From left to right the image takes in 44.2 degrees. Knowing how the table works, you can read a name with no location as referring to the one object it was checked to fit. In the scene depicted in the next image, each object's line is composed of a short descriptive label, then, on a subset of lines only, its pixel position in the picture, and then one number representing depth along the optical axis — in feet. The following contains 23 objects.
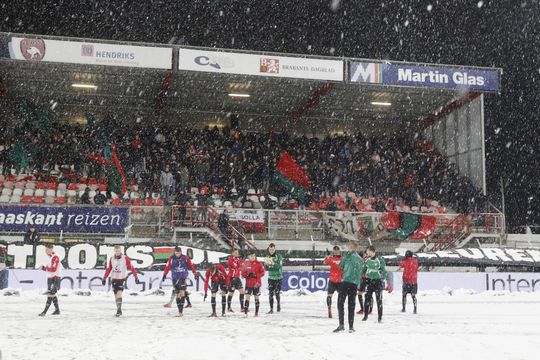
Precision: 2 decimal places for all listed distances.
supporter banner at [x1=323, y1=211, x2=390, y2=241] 92.12
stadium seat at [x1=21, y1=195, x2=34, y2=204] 90.76
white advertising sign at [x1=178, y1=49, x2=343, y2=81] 99.04
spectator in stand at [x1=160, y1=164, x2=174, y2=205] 96.78
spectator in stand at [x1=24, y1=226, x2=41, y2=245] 76.89
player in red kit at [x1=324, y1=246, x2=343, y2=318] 52.08
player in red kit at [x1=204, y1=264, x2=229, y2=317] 53.42
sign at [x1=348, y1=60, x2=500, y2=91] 104.73
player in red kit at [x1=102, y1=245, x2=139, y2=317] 53.16
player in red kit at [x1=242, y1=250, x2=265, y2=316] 54.90
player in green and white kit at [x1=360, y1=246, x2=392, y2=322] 50.31
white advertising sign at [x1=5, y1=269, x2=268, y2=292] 71.51
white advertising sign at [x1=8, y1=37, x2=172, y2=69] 92.73
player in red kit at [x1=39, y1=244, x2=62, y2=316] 52.85
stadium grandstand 91.61
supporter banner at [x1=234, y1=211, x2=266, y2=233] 90.27
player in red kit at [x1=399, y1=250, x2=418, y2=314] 58.65
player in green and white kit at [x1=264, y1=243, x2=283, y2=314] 56.49
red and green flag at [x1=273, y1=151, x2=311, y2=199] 105.19
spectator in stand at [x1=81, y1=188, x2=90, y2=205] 89.64
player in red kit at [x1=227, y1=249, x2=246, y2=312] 55.77
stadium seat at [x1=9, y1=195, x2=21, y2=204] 90.94
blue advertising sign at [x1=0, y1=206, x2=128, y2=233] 84.17
